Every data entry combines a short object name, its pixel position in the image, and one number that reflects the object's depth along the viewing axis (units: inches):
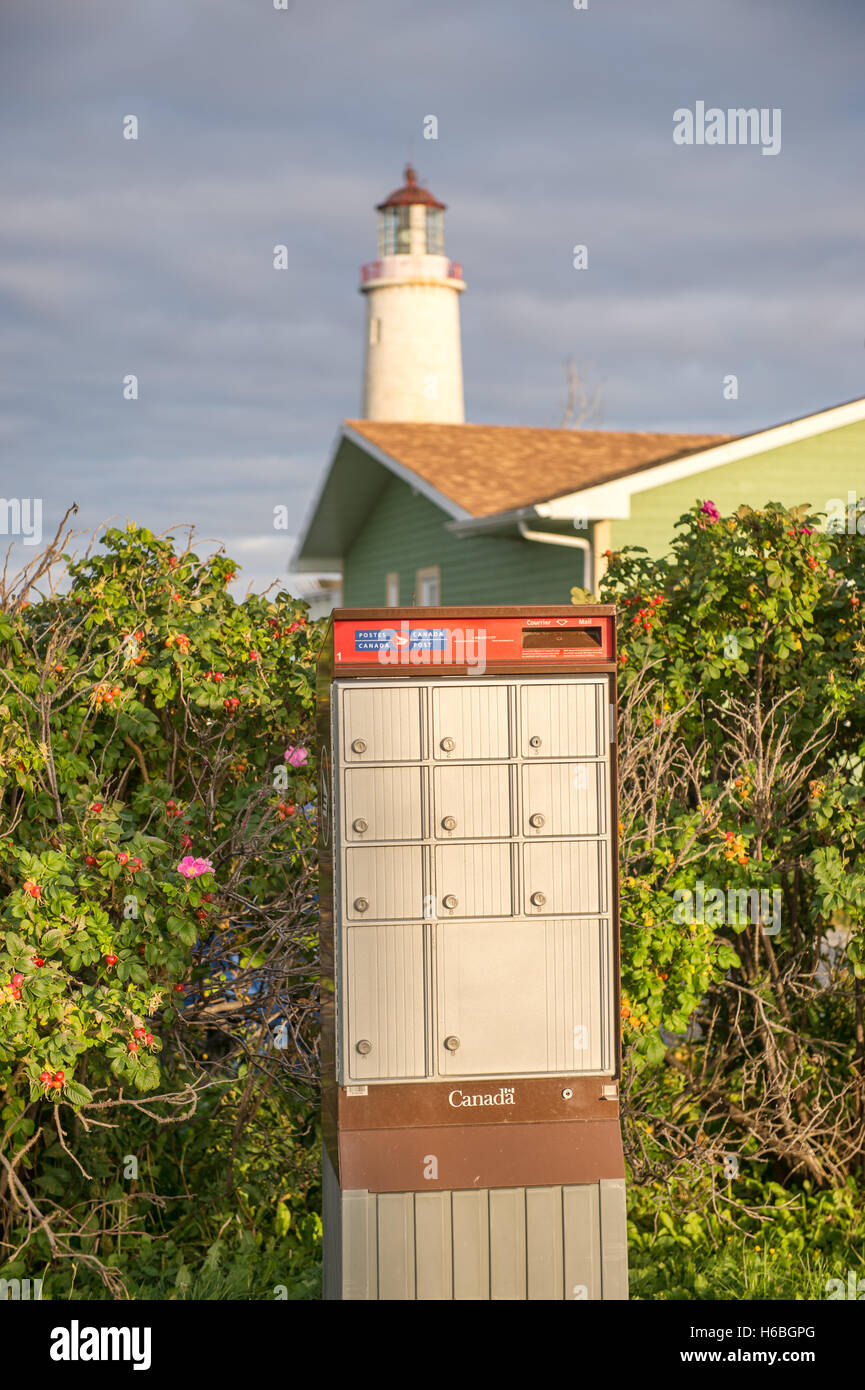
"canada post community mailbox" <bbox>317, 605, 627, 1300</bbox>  156.1
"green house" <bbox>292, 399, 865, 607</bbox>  536.4
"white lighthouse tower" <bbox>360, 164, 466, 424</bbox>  1588.3
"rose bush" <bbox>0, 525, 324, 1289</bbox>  170.2
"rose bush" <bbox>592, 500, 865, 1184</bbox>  201.0
